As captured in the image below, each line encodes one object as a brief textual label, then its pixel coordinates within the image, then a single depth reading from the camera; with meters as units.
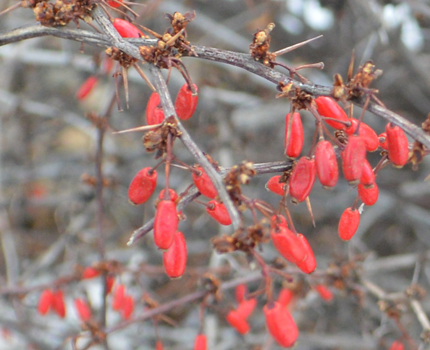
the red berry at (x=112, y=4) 0.30
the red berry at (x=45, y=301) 0.41
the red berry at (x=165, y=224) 0.25
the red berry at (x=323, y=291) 0.40
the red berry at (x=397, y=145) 0.26
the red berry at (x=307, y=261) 0.26
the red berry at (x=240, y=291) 0.41
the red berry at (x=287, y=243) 0.26
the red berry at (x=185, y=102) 0.27
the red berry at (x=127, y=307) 0.40
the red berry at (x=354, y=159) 0.25
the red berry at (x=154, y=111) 0.27
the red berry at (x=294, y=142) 0.27
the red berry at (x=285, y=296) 0.40
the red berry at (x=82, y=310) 0.43
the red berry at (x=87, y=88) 0.45
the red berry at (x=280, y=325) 0.26
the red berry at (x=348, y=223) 0.28
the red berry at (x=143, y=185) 0.27
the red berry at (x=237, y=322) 0.34
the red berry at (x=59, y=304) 0.41
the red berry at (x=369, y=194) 0.27
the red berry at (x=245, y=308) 0.36
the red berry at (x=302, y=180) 0.26
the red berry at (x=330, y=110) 0.27
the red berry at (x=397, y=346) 0.35
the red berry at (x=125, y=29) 0.28
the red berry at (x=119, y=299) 0.39
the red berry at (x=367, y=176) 0.26
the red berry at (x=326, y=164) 0.26
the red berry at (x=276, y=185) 0.27
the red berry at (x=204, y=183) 0.26
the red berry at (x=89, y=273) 0.40
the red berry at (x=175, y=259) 0.27
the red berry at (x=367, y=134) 0.26
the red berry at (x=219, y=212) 0.27
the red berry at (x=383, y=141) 0.27
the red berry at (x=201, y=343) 0.32
